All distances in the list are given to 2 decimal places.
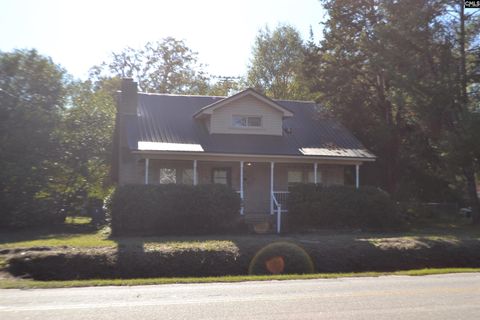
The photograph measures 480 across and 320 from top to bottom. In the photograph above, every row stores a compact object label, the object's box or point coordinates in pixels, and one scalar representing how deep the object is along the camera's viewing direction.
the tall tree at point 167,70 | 50.91
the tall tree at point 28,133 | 22.83
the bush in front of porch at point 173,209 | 18.89
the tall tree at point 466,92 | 23.08
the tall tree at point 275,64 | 45.25
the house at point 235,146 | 23.28
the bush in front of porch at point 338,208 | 21.19
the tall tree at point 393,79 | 24.64
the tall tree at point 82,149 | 25.03
